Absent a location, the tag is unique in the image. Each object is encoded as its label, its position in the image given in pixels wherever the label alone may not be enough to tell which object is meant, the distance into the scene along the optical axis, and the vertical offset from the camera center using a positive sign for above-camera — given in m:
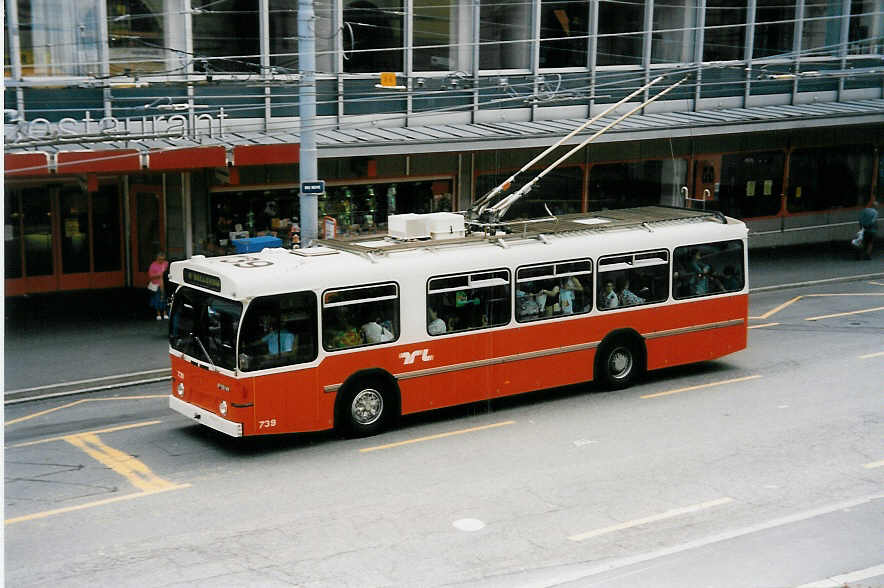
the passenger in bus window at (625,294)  16.84 -3.28
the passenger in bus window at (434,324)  14.88 -3.34
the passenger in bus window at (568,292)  16.19 -3.13
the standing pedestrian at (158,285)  21.20 -4.11
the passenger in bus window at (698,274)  17.62 -3.08
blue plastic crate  19.23 -2.95
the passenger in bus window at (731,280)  18.03 -3.25
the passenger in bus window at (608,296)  16.62 -3.27
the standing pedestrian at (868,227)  29.86 -3.88
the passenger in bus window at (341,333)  13.97 -3.29
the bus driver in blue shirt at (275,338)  13.41 -3.23
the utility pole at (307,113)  17.94 -0.60
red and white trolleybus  13.54 -3.28
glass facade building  20.30 -0.74
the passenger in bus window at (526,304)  15.73 -3.23
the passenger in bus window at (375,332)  14.35 -3.35
